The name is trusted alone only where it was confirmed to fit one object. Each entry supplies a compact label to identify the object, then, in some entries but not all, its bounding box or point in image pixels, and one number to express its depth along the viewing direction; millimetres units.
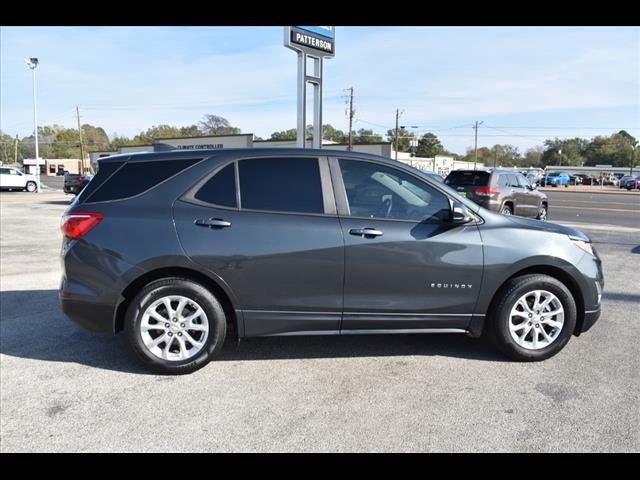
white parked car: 33750
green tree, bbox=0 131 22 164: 118375
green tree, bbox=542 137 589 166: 121750
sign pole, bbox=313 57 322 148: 15102
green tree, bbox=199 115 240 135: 102419
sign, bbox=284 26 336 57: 13531
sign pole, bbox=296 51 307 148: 14359
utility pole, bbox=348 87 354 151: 58894
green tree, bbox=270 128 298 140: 101400
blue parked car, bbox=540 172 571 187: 58250
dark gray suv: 3822
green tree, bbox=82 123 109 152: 124850
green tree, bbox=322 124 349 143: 118312
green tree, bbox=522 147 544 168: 129900
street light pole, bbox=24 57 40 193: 35000
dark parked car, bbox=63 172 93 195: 24712
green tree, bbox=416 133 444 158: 117312
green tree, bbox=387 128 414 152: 98250
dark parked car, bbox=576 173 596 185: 68025
